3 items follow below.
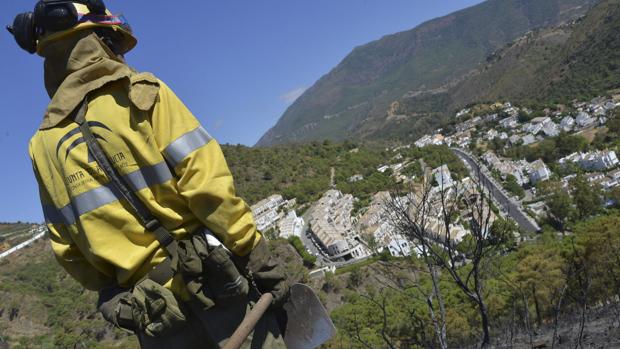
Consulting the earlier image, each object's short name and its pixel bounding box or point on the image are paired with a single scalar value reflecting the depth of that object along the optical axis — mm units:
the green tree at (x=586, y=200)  38500
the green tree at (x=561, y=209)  39125
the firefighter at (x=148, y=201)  1581
